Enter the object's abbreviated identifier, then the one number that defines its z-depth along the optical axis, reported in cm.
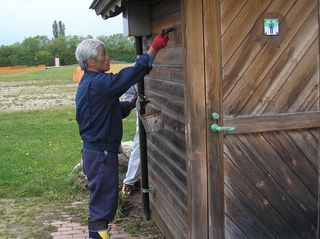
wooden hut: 379
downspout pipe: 576
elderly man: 423
